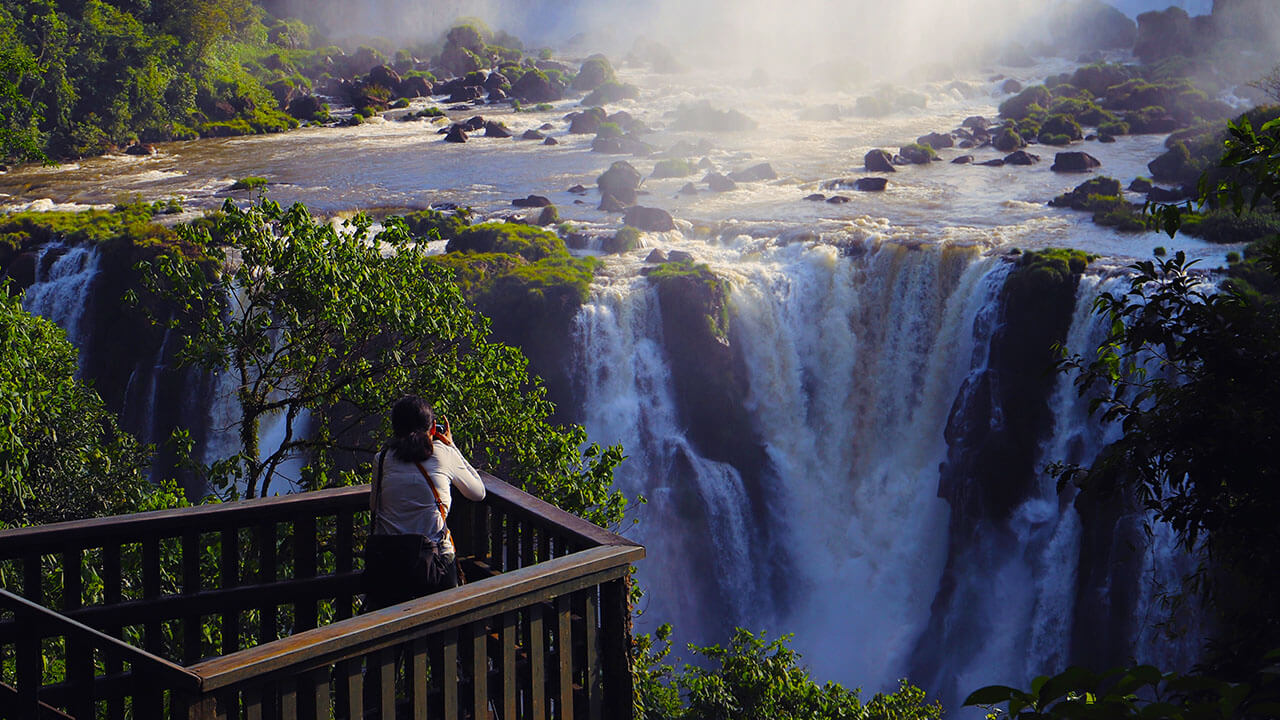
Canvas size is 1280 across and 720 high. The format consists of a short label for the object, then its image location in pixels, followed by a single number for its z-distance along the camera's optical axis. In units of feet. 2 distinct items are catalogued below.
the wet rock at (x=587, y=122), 153.48
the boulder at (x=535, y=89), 189.26
